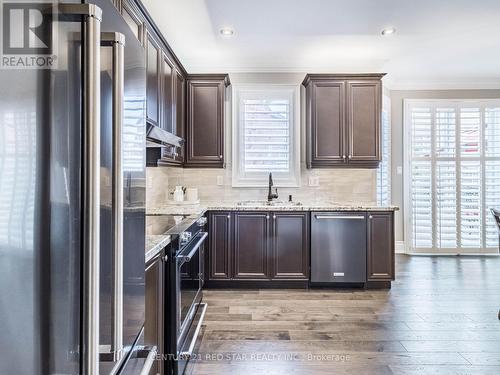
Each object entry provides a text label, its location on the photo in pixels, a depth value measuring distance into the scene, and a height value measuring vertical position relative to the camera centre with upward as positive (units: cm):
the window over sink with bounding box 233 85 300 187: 411 +64
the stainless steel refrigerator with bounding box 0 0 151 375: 56 -1
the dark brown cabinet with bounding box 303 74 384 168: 376 +82
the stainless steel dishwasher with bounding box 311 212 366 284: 349 -66
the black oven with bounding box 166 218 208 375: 176 -72
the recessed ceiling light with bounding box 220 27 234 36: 317 +157
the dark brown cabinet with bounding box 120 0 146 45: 198 +113
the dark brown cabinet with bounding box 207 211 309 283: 353 -68
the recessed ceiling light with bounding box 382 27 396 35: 315 +157
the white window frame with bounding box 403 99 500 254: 491 +56
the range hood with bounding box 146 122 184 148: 207 +34
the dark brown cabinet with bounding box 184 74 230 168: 381 +81
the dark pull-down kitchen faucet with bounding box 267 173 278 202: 391 -12
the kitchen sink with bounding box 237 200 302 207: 384 -22
